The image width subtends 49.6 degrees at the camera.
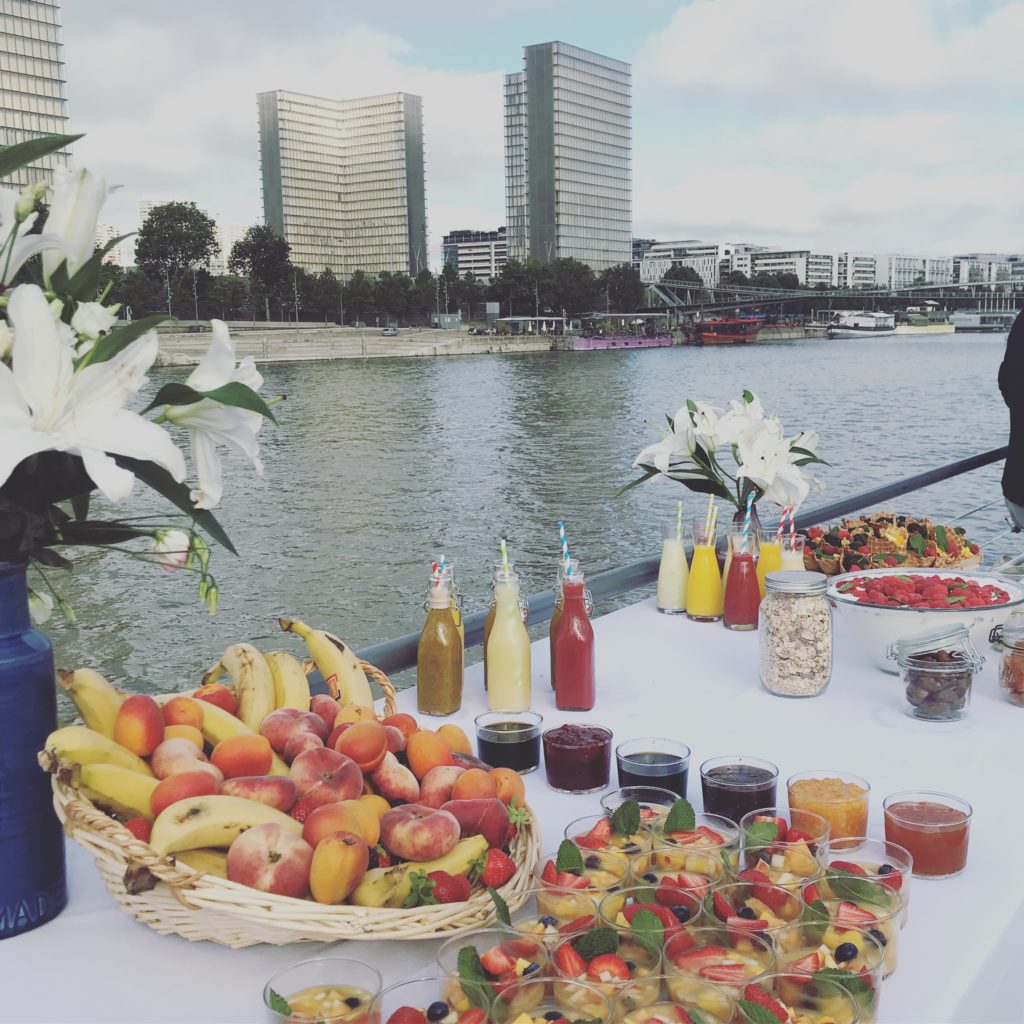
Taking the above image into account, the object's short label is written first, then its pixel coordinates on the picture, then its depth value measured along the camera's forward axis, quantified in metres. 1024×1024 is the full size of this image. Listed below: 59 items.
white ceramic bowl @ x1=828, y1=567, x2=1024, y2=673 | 1.93
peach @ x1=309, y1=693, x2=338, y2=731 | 1.37
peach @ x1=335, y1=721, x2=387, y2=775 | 1.21
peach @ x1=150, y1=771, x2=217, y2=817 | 1.09
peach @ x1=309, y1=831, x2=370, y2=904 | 1.00
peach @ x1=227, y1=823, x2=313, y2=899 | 1.02
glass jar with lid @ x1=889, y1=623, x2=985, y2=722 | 1.76
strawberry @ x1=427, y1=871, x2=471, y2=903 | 1.04
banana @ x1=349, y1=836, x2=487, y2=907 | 1.03
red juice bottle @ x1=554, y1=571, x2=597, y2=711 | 1.82
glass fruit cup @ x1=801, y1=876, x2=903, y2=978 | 0.99
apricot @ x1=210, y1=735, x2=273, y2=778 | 1.19
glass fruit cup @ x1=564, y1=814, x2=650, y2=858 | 1.14
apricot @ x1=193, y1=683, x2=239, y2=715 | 1.38
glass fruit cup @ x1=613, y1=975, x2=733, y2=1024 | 0.83
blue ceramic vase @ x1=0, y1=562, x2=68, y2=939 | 1.10
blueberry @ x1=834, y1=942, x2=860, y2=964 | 0.92
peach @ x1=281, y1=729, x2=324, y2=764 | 1.22
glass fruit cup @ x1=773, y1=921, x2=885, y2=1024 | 0.89
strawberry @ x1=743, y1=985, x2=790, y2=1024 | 0.83
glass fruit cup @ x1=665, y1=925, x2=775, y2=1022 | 0.83
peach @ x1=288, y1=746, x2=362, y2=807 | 1.13
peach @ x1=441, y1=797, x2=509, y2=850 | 1.13
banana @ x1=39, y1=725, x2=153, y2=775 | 1.08
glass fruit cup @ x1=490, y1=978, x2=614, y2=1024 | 0.82
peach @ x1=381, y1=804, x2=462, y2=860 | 1.08
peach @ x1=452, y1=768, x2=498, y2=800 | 1.18
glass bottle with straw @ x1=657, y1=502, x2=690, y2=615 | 2.49
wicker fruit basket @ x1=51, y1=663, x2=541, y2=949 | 0.99
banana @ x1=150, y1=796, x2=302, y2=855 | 1.03
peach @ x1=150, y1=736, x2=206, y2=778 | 1.16
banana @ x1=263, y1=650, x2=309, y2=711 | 1.46
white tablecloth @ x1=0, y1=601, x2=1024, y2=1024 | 1.04
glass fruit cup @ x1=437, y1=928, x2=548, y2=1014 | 0.88
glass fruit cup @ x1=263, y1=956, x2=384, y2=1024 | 0.86
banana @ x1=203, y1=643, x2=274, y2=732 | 1.39
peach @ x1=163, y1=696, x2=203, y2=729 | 1.27
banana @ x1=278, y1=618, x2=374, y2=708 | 1.63
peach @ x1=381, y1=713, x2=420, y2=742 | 1.34
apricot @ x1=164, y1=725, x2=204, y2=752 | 1.23
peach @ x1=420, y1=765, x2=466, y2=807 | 1.20
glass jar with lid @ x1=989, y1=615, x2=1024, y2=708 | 1.85
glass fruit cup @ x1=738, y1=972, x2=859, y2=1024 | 0.84
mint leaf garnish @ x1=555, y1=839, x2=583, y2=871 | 1.09
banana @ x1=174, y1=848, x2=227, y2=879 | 1.06
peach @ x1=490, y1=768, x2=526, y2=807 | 1.22
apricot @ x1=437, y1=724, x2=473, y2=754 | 1.41
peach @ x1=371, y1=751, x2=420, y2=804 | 1.21
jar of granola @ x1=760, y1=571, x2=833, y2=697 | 1.87
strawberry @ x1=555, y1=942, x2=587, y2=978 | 0.89
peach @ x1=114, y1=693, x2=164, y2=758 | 1.20
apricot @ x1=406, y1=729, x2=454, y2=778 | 1.26
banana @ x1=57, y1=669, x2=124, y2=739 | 1.22
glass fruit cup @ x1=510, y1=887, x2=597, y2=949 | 0.94
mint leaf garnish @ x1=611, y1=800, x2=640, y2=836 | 1.17
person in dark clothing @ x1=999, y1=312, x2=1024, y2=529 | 3.66
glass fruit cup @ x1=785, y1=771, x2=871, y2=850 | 1.29
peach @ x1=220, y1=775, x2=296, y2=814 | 1.12
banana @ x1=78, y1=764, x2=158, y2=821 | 1.10
